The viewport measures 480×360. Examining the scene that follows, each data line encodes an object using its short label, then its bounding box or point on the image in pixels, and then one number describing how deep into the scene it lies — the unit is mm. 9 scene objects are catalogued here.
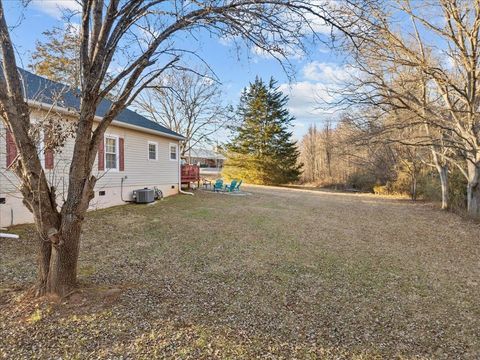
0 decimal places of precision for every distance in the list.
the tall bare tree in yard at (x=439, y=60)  8930
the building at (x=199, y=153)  27828
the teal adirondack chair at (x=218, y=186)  17798
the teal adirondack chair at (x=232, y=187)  18081
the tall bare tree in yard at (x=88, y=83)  3262
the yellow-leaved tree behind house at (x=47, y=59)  13708
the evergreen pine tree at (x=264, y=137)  27594
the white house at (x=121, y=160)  7176
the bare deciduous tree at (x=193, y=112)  24295
